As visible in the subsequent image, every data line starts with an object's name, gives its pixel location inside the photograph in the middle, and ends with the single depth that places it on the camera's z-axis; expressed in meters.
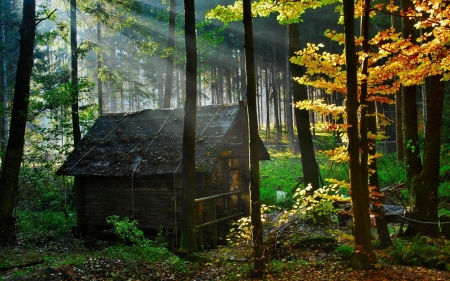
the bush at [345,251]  9.38
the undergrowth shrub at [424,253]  8.29
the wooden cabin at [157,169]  13.55
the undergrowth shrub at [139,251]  10.01
